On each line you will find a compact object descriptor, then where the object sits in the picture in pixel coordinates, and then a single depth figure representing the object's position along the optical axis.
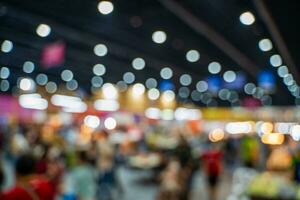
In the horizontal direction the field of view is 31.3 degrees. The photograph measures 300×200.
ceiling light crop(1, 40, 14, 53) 12.79
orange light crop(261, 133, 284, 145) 16.05
